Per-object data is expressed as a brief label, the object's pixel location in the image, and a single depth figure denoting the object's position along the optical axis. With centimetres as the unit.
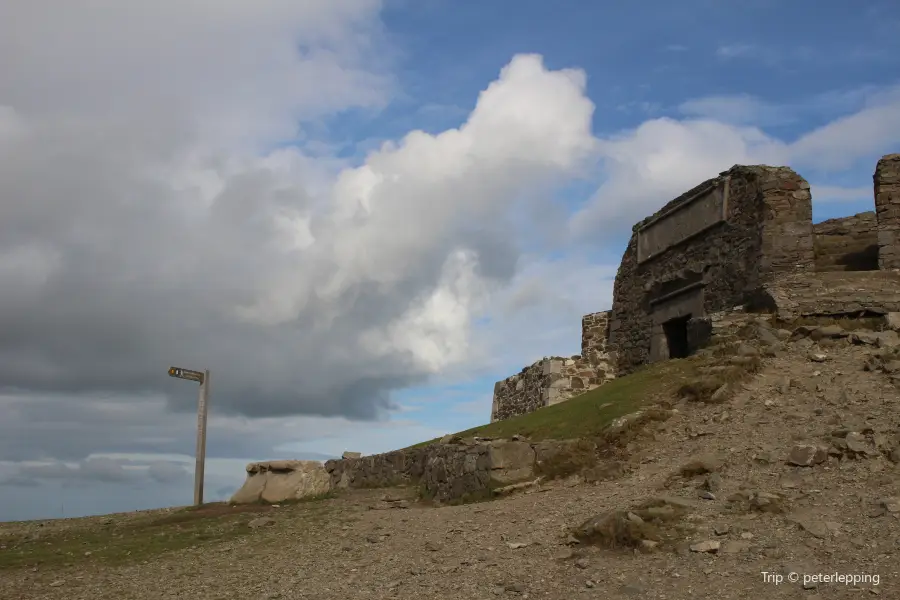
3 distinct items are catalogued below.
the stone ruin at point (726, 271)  1554
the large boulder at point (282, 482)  1558
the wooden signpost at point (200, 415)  1666
